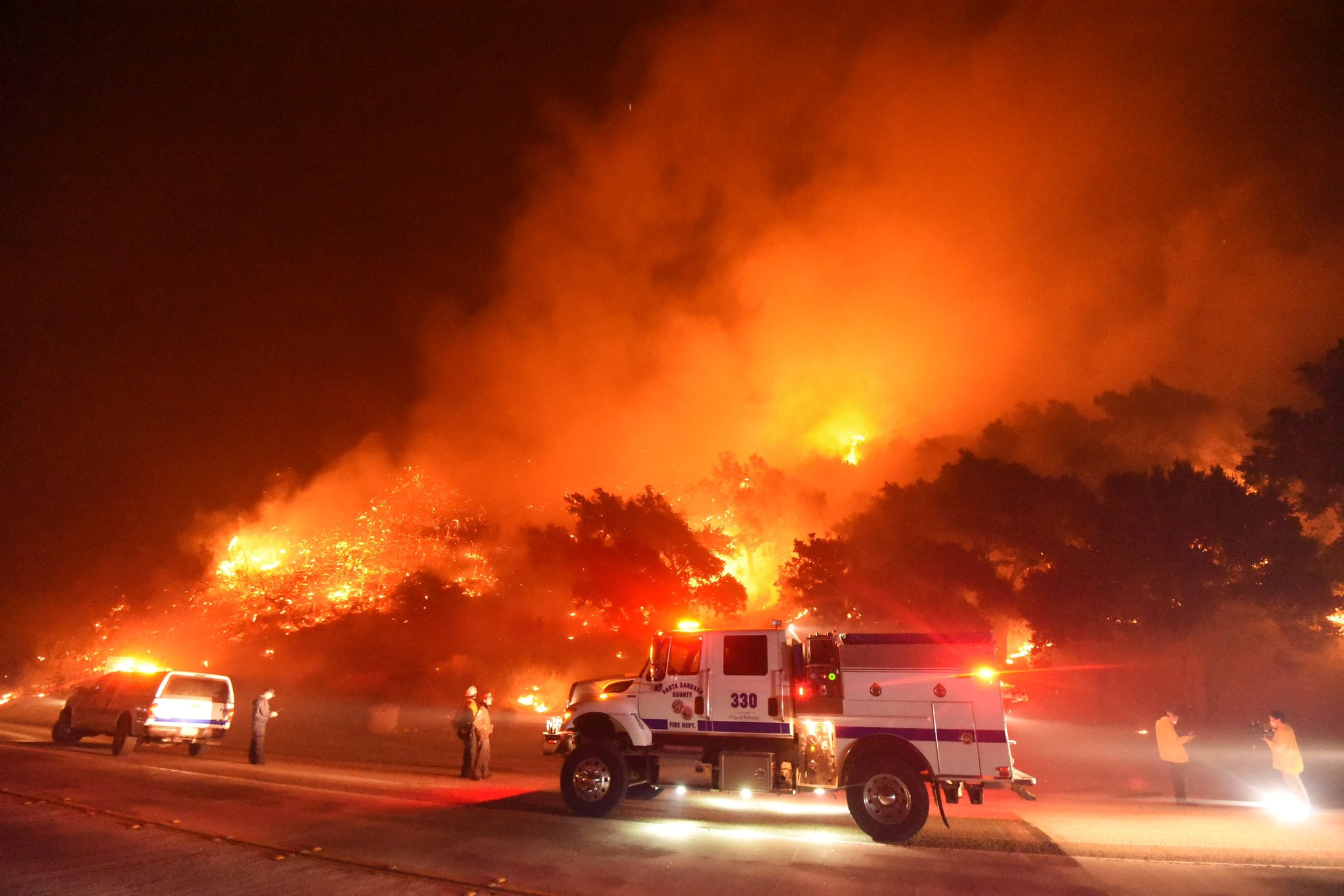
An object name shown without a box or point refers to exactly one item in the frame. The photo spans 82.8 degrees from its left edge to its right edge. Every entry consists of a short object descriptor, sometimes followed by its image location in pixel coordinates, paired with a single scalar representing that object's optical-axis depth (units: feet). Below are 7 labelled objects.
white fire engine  29.45
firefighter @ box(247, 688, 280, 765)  49.98
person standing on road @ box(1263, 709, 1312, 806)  37.60
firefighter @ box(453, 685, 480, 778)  45.91
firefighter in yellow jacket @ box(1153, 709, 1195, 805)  40.68
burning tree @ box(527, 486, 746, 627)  94.02
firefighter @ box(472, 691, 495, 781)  45.34
